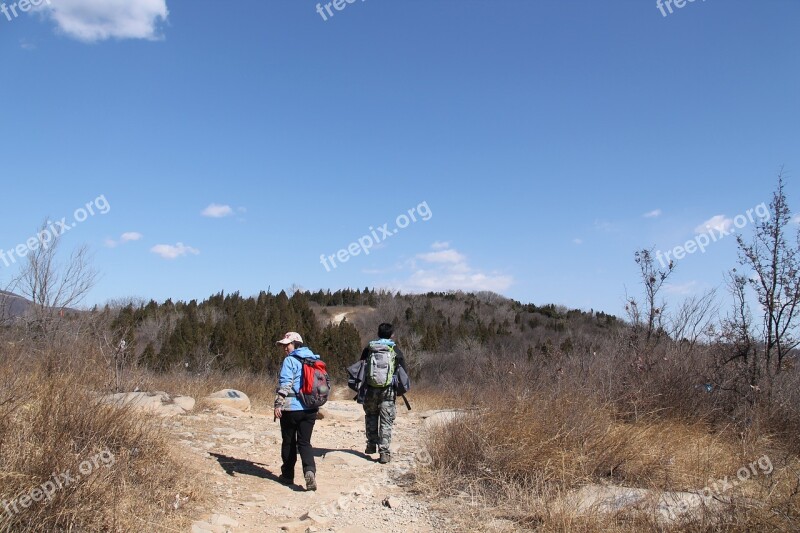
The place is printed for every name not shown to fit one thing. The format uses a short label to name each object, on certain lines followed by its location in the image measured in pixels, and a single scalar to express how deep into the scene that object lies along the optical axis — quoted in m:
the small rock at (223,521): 4.36
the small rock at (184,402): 9.94
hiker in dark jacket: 6.95
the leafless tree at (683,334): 10.34
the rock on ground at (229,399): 11.27
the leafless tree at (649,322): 12.27
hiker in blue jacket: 5.81
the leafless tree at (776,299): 8.97
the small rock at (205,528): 4.12
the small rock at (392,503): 5.02
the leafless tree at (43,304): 9.81
